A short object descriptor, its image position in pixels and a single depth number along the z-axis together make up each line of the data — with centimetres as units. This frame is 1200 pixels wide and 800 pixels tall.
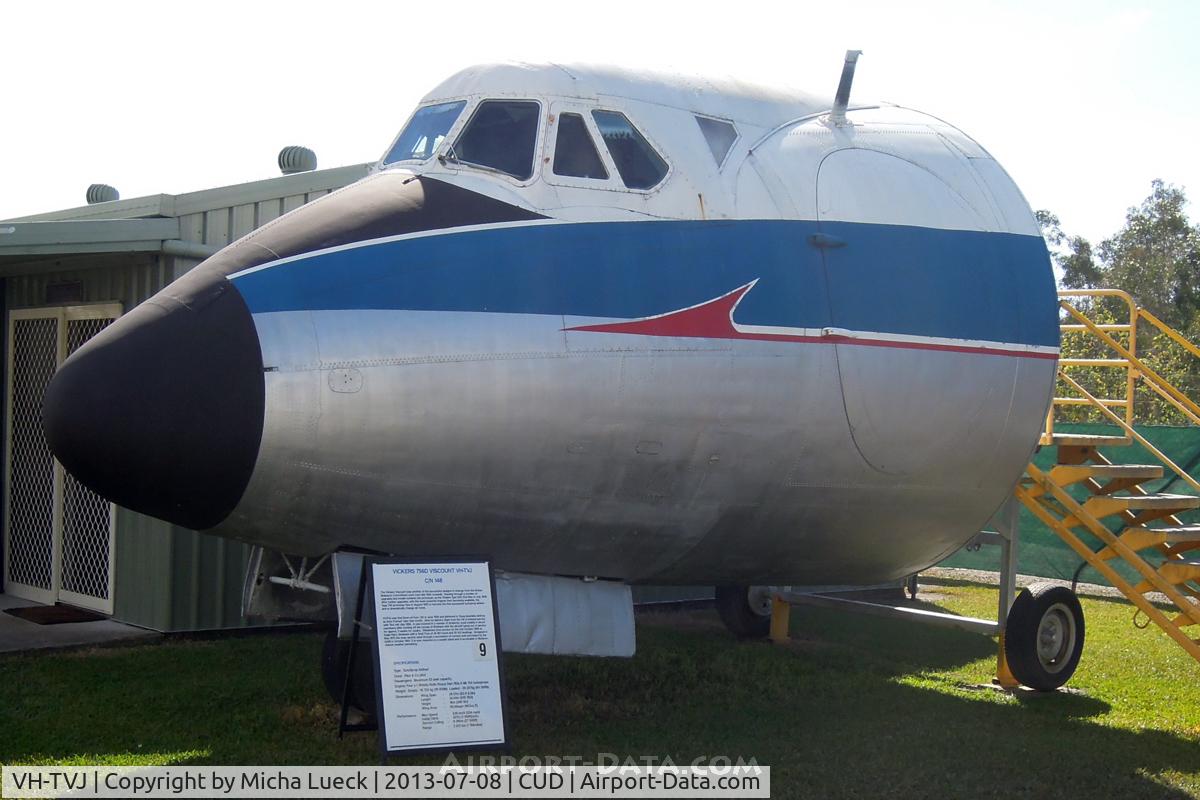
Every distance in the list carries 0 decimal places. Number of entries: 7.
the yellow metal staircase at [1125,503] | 1019
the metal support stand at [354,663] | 709
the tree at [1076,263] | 5397
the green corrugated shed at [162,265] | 1112
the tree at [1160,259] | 4556
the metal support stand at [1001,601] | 1038
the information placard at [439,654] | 685
